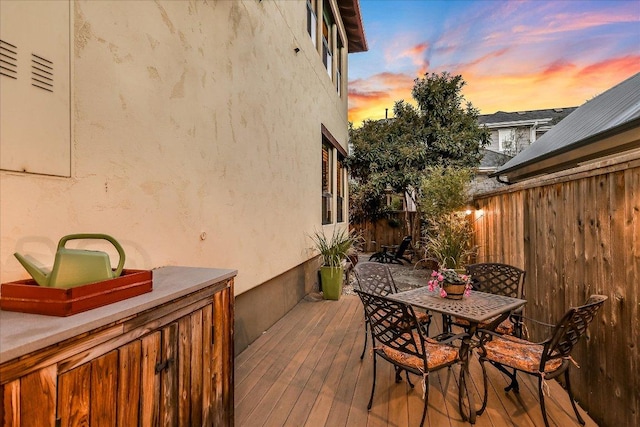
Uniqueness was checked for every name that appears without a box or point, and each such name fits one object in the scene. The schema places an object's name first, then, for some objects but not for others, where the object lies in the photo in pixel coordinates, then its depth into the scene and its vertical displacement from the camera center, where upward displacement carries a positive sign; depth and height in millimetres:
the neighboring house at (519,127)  15059 +4309
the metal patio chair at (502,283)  2965 -771
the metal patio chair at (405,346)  2215 -1024
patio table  2291 -768
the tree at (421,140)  9008 +2246
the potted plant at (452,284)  2721 -635
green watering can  1144 -202
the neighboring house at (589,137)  3607 +1064
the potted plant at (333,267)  5410 -925
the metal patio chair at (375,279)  3459 -736
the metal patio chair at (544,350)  1937 -1065
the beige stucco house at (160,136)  1393 +540
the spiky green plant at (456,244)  5492 -568
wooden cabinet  858 -562
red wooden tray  1051 -288
